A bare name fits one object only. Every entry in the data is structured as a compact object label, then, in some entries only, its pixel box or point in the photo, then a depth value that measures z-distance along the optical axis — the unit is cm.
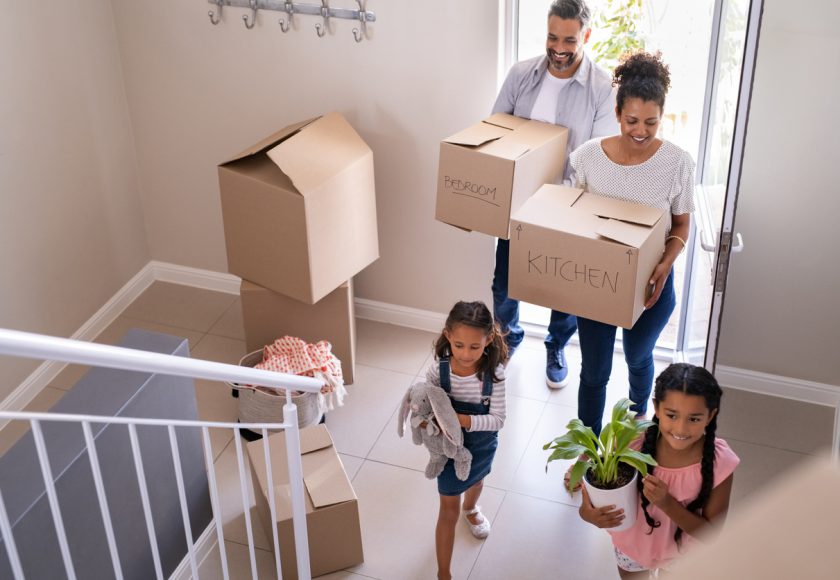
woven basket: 313
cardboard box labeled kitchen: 245
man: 278
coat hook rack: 329
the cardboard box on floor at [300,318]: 335
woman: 248
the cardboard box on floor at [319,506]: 261
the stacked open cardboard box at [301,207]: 304
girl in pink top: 202
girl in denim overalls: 234
